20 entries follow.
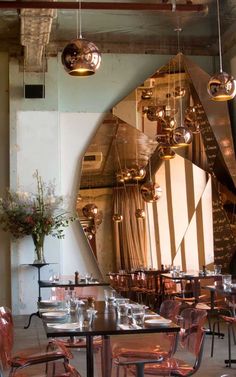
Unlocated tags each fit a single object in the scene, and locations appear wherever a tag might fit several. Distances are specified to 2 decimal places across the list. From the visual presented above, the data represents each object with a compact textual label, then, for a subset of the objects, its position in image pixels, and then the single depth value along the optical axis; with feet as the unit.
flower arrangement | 31.12
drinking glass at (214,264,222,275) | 29.96
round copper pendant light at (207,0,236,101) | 18.67
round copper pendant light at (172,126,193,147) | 26.08
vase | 31.40
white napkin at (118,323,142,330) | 12.39
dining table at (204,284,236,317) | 21.58
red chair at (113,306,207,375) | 12.86
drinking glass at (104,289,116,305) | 16.76
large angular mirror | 33.53
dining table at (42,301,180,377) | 12.19
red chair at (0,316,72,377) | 13.35
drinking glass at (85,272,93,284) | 28.63
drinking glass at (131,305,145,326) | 13.13
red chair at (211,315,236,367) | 19.32
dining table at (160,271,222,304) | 27.89
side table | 30.84
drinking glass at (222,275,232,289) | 23.50
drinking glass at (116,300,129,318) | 14.34
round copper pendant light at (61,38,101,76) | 15.79
